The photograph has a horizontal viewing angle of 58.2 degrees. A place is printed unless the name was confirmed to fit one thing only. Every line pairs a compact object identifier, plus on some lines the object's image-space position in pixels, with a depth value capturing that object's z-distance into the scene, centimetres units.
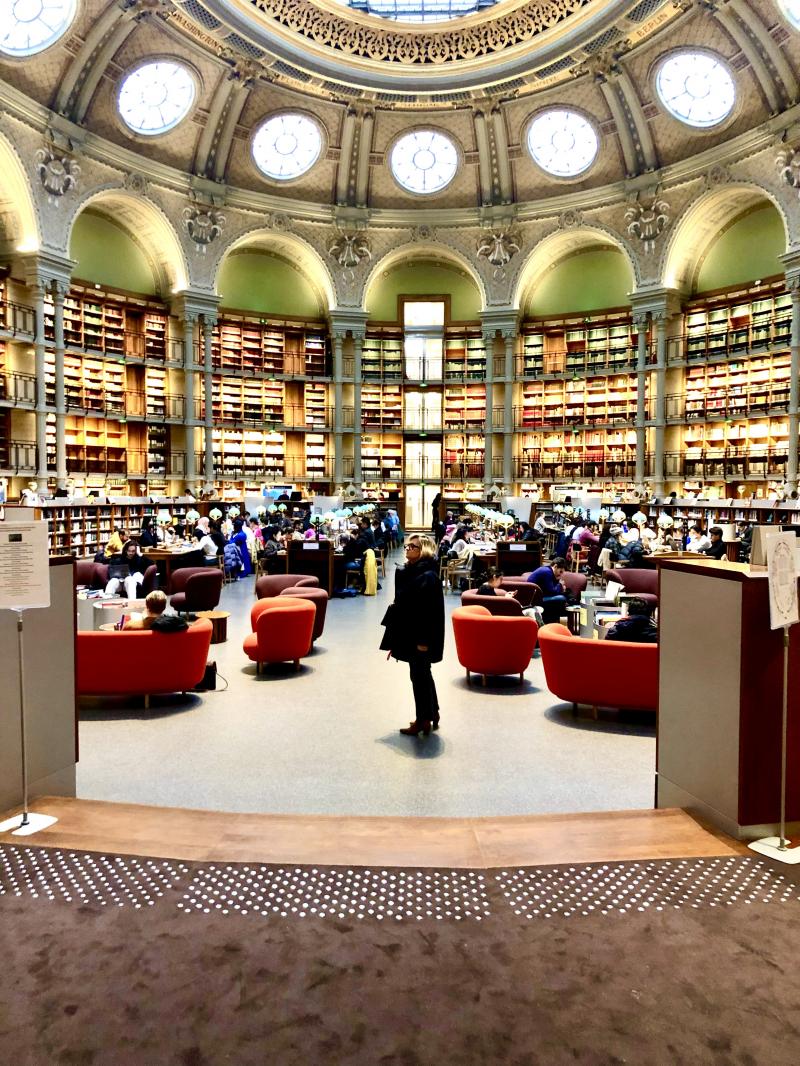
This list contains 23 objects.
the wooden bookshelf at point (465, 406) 2483
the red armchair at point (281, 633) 692
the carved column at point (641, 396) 2177
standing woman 521
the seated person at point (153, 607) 606
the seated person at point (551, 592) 810
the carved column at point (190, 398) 2148
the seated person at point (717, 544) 1022
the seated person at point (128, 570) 913
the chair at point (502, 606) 732
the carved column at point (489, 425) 2422
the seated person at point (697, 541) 1148
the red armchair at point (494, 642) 650
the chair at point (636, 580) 927
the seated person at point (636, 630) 556
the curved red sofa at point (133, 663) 571
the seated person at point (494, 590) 754
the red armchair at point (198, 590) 934
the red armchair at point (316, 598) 798
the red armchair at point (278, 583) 893
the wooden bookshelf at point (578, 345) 2283
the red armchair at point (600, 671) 534
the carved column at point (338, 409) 2423
